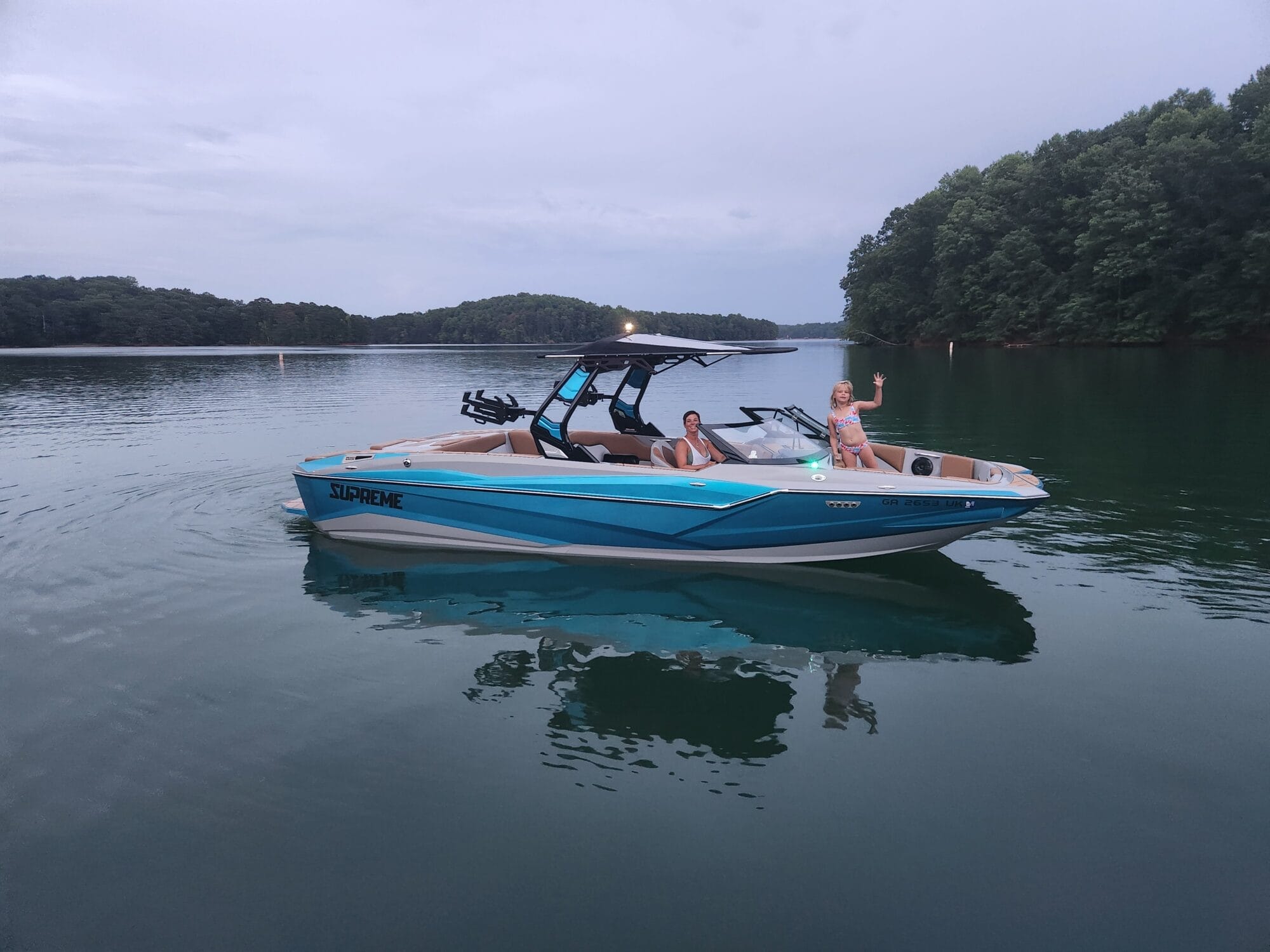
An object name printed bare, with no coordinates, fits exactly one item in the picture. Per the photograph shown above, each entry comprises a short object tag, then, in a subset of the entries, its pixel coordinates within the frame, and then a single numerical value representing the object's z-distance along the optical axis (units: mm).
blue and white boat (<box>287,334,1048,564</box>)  8031
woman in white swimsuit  8750
